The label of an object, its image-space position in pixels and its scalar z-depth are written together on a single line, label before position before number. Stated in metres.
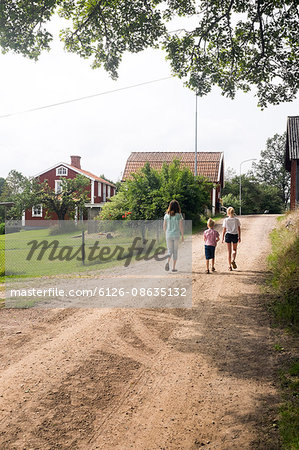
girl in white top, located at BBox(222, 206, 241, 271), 10.68
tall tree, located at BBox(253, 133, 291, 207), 73.12
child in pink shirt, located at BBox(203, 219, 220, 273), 10.23
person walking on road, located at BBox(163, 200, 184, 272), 10.30
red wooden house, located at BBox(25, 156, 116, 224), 39.12
